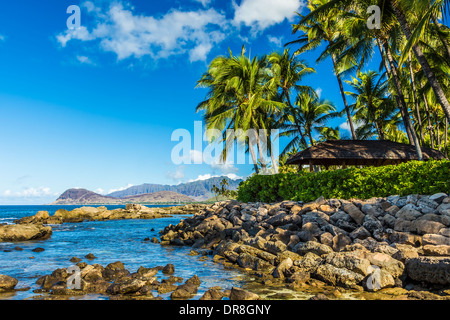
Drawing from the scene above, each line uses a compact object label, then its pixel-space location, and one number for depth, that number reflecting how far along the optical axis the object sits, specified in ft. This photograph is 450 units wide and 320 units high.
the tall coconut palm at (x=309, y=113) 94.48
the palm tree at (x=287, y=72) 82.30
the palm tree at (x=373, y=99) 90.02
